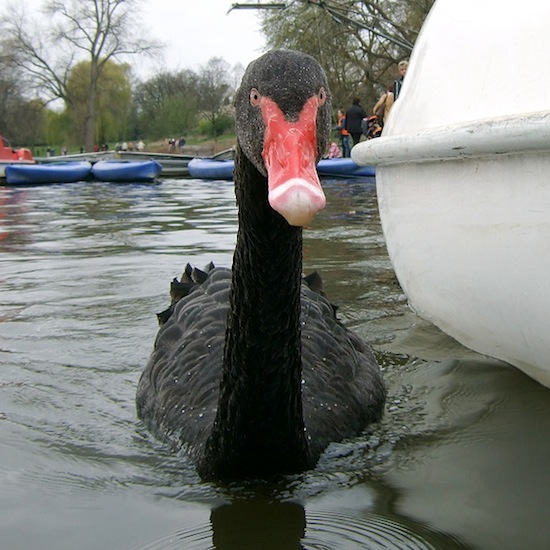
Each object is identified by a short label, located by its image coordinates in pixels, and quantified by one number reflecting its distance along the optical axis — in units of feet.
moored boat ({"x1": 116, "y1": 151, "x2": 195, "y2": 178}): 71.82
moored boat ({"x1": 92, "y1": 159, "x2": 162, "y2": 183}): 58.03
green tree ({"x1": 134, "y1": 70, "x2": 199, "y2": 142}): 171.83
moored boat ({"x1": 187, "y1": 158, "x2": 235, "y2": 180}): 58.49
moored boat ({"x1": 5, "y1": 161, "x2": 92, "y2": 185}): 56.59
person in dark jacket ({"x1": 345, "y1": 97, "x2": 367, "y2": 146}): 53.98
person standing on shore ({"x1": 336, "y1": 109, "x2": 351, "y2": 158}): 59.78
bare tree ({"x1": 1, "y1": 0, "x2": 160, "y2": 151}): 137.80
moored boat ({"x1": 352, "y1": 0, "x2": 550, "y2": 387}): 7.03
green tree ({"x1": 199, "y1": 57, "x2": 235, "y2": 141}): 167.22
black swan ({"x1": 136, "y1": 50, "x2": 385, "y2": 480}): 5.77
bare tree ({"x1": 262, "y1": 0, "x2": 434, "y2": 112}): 78.95
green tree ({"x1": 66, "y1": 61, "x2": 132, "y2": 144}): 151.23
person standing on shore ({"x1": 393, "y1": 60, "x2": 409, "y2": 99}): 33.09
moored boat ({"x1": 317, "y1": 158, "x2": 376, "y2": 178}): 50.06
